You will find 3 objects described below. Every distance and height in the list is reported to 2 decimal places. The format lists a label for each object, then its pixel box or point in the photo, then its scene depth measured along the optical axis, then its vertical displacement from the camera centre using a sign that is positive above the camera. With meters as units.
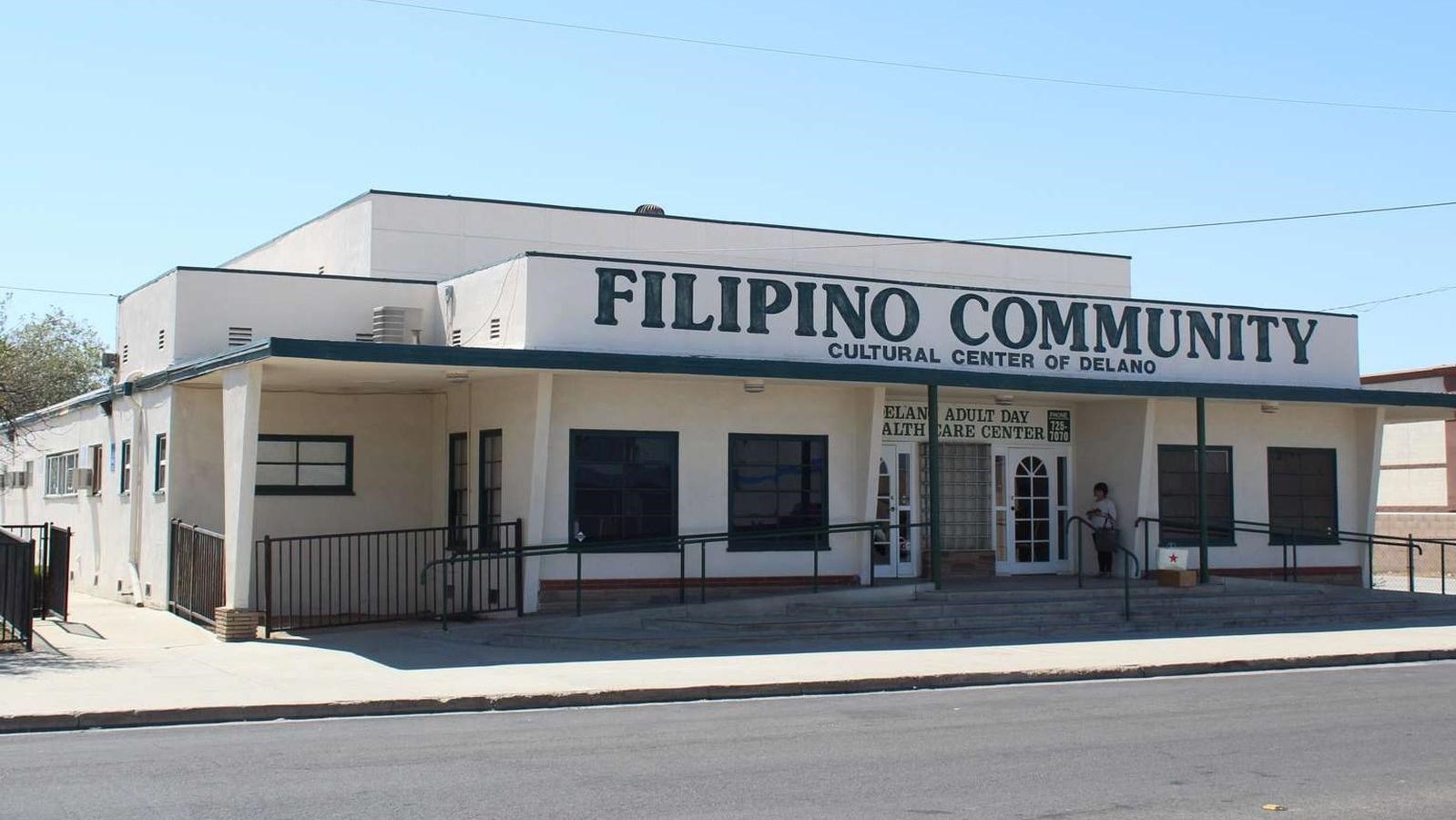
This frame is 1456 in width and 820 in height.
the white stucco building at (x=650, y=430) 18.91 +0.92
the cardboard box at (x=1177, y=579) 21.61 -1.19
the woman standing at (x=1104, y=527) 23.02 -0.47
